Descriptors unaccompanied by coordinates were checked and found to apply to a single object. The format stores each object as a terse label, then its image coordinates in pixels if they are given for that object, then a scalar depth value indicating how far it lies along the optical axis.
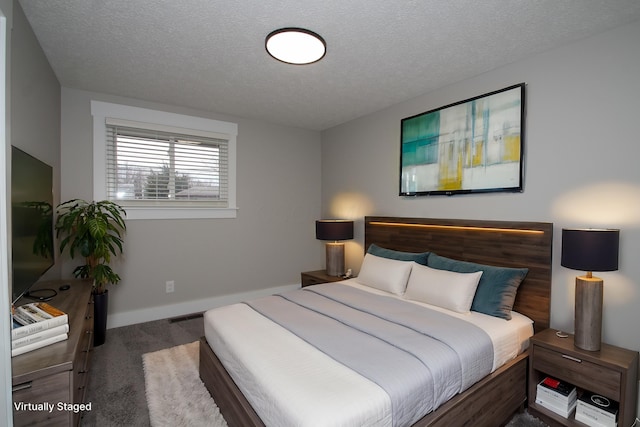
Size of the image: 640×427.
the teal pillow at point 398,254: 3.05
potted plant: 2.78
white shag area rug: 1.94
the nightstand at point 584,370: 1.74
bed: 1.39
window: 3.30
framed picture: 2.55
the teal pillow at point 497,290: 2.28
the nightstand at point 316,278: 3.77
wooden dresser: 1.33
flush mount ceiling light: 2.04
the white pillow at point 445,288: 2.35
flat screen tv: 1.59
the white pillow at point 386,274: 2.83
